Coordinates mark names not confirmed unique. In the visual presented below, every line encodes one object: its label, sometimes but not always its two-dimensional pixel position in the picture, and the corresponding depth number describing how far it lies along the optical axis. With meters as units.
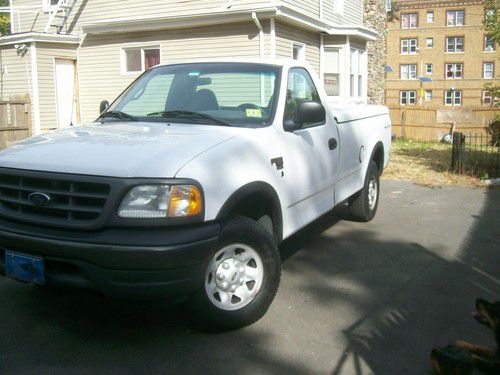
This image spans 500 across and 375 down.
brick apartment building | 53.16
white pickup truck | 3.22
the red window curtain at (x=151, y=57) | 16.16
